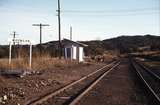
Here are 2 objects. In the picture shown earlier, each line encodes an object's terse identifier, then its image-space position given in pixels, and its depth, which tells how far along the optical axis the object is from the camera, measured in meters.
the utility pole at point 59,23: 43.75
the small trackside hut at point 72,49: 52.12
